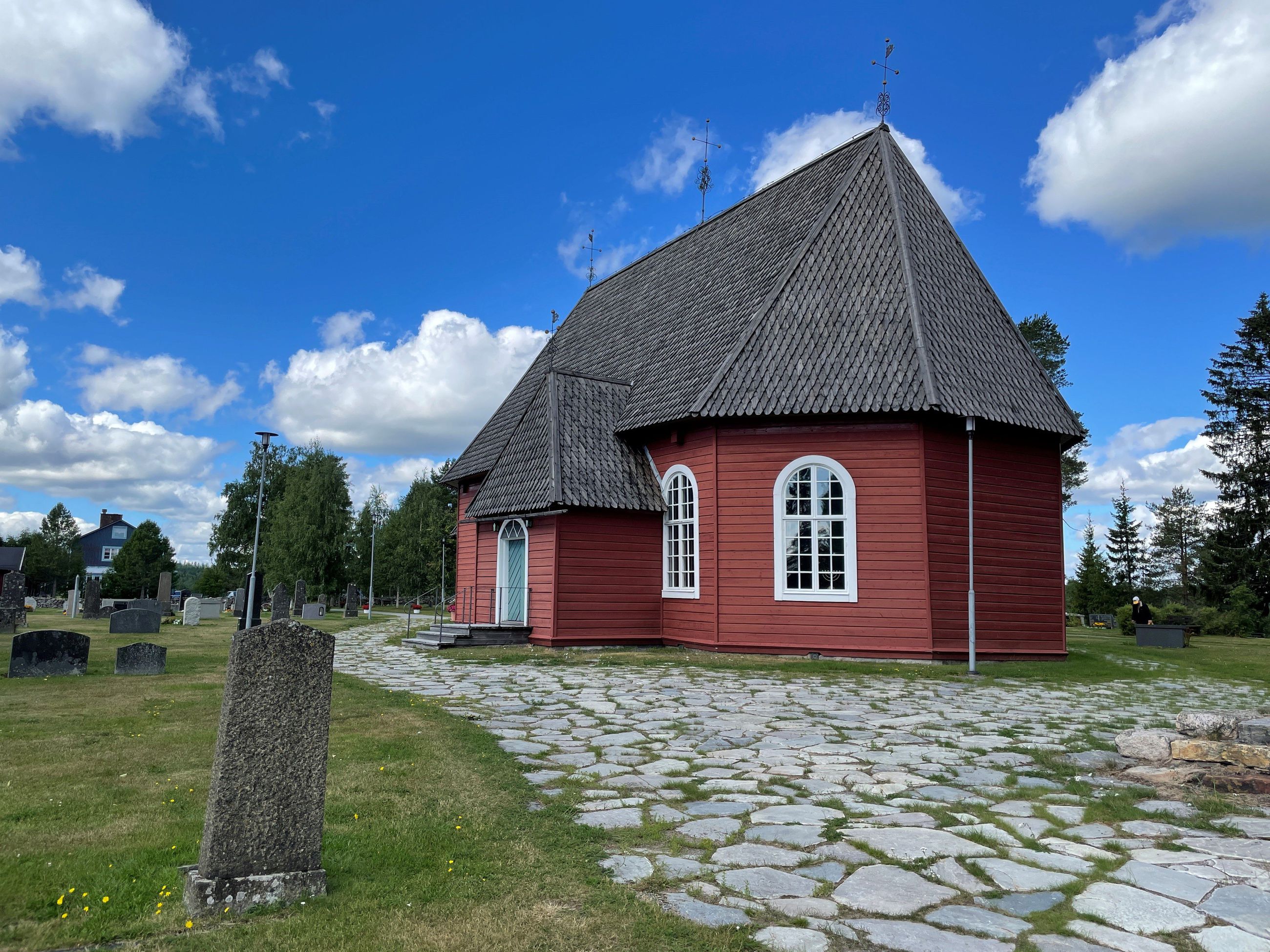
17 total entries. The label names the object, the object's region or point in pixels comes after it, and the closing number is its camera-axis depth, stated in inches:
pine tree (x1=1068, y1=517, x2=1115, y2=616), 1478.8
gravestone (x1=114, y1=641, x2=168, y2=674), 470.3
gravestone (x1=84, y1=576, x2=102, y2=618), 1083.3
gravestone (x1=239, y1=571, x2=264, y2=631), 730.2
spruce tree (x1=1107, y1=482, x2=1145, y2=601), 2022.6
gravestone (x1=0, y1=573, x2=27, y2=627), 812.0
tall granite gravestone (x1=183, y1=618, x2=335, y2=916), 134.6
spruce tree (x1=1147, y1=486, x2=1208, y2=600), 1745.8
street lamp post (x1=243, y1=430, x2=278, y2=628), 683.4
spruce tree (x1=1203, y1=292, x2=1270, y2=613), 1342.3
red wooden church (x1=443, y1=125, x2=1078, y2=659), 588.1
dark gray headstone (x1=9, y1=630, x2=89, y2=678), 442.3
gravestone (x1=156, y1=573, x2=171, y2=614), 1289.4
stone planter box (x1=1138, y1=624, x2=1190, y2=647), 835.4
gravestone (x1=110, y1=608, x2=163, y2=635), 776.9
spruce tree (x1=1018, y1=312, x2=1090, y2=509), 1508.4
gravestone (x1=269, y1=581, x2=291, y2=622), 934.4
